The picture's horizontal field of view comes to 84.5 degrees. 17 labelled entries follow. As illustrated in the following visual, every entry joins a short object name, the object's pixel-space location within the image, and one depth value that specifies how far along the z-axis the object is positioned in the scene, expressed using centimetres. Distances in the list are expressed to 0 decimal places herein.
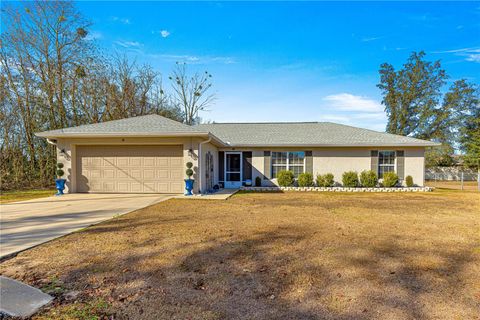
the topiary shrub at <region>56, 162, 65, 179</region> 1134
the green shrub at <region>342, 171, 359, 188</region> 1423
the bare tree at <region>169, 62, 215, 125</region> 2762
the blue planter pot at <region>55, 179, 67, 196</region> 1117
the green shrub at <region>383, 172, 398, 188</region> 1404
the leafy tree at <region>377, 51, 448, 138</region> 2861
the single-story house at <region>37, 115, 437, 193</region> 1137
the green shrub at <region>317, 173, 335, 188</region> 1445
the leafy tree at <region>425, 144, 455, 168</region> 2806
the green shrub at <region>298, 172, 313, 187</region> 1430
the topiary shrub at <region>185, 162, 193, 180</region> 1081
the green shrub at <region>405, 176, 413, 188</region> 1424
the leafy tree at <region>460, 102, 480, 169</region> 2341
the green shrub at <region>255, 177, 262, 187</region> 1475
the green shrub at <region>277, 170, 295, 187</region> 1439
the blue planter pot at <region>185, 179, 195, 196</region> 1090
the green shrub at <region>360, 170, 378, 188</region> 1419
